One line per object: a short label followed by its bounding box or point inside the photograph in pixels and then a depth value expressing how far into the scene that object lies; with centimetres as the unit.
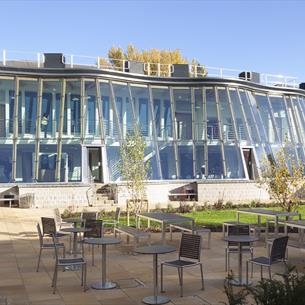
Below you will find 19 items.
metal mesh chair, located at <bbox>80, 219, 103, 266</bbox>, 1016
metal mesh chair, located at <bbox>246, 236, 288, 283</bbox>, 719
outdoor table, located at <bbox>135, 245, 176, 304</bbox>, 676
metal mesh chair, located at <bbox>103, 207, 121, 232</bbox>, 1338
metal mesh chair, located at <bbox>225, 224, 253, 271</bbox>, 913
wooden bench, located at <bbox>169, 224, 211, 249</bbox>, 1158
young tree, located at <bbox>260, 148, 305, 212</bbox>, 1452
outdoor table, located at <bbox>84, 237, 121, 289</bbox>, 770
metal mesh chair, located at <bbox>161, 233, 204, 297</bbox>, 730
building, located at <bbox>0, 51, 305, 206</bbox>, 2361
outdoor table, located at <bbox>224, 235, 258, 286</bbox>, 770
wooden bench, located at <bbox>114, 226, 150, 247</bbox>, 1051
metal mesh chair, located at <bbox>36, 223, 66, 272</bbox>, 902
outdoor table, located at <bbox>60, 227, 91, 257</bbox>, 971
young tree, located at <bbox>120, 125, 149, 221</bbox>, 1647
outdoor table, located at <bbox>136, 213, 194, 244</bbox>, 1110
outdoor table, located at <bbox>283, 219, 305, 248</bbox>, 978
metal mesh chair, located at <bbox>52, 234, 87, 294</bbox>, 742
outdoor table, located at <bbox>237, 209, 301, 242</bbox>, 1169
